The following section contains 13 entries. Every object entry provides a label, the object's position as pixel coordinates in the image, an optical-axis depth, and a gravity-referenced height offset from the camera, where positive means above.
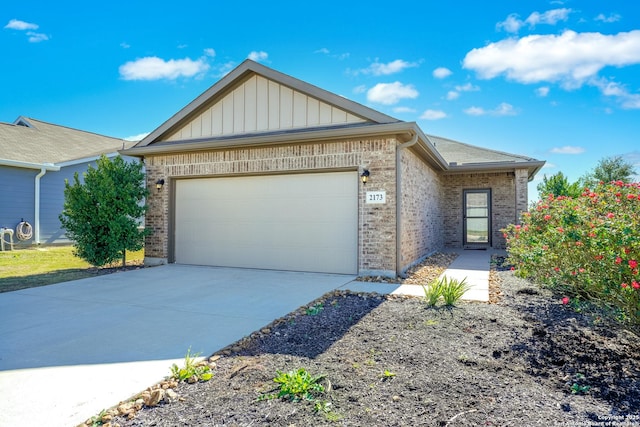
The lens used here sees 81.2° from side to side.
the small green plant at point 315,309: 4.98 -1.36
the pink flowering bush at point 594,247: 3.17 -0.36
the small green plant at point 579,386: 2.74 -1.31
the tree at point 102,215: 9.13 -0.13
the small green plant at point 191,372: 3.03 -1.35
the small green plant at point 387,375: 2.99 -1.32
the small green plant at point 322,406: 2.49 -1.33
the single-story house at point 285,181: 7.76 +0.71
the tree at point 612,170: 20.11 +2.35
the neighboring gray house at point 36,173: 13.54 +1.37
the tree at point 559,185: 14.37 +1.09
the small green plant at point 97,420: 2.40 -1.37
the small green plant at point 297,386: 2.68 -1.31
